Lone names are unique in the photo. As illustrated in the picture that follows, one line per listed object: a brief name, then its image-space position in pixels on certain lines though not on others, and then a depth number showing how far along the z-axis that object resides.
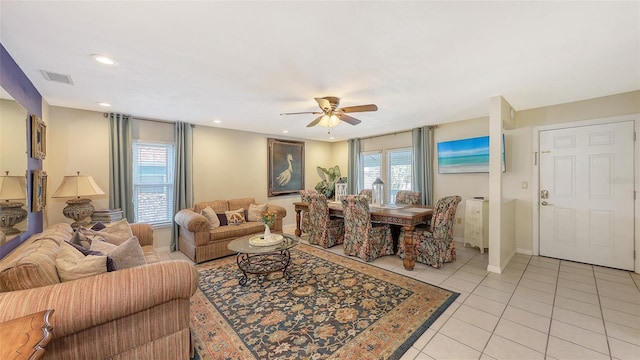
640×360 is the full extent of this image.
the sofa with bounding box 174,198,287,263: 3.76
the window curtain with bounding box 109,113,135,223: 3.90
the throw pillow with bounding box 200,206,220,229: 4.19
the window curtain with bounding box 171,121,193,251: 4.48
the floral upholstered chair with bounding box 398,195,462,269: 3.38
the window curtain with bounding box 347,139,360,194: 6.54
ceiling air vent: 2.42
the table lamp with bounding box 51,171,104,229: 3.18
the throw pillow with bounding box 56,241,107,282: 1.57
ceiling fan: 3.01
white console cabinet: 4.12
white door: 3.24
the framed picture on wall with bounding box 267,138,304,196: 5.94
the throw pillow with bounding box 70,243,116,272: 1.70
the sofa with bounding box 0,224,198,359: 1.30
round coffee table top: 2.91
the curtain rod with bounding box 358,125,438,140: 5.06
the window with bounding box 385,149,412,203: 5.66
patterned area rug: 1.89
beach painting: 4.42
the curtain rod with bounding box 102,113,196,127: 3.90
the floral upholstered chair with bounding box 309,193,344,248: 4.46
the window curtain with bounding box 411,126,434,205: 5.05
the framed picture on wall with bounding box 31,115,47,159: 2.48
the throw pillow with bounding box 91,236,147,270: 1.77
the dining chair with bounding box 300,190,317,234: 5.30
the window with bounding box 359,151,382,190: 6.22
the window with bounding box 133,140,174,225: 4.29
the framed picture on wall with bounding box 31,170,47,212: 2.51
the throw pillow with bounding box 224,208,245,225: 4.52
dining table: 3.37
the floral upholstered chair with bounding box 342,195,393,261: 3.70
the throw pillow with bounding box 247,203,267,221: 4.80
